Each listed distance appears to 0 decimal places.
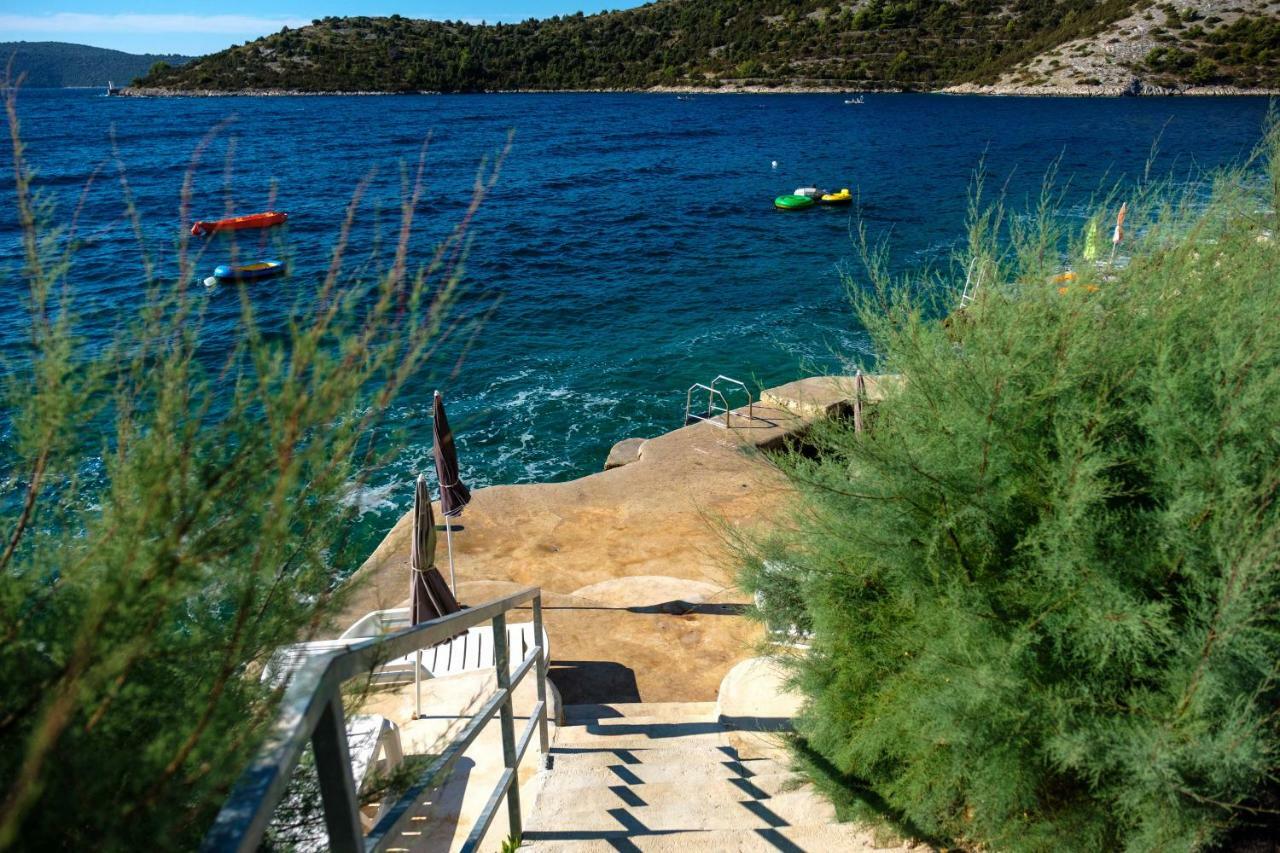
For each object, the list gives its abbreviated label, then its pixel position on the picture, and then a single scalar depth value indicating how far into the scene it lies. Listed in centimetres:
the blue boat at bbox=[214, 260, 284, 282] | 2369
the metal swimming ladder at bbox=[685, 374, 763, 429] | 1234
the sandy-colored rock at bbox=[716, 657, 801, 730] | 555
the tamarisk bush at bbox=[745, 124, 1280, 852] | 296
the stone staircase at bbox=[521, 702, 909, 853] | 374
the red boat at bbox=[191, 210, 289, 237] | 2948
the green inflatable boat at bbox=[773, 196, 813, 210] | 3678
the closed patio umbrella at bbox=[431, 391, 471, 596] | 767
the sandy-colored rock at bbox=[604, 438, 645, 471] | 1246
